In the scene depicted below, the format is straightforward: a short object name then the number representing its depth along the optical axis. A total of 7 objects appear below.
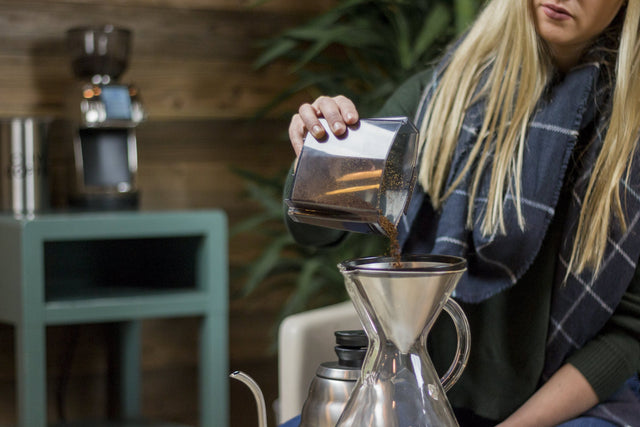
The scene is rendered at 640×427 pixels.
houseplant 3.25
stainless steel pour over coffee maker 1.62
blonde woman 2.45
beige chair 2.58
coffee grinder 3.16
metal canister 3.15
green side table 2.97
